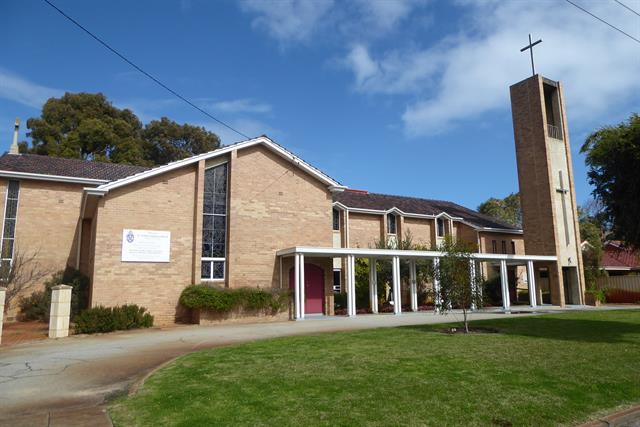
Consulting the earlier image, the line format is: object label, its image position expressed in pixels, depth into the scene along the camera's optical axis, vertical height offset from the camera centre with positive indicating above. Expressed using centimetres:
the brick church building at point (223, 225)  1989 +345
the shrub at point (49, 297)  2088 -4
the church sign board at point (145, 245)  1967 +210
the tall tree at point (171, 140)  5166 +1729
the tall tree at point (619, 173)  1365 +348
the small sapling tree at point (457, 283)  1466 +26
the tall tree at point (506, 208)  6212 +1095
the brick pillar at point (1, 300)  1423 -8
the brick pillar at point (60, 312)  1558 -51
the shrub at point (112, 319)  1681 -86
